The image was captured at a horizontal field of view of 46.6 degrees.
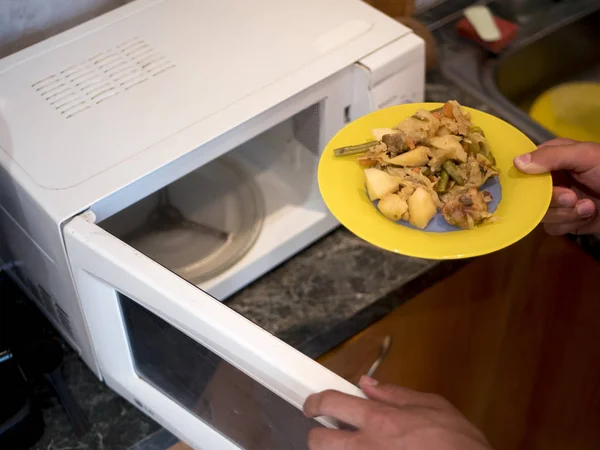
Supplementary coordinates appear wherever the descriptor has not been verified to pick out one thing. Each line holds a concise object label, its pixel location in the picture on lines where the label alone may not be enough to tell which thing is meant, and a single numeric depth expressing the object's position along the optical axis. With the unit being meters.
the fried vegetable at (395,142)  0.69
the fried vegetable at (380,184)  0.68
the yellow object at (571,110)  1.25
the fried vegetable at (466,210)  0.65
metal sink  1.14
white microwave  0.62
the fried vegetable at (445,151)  0.69
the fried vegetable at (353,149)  0.71
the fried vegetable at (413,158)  0.69
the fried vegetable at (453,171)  0.69
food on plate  0.66
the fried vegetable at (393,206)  0.66
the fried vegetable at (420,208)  0.66
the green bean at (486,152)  0.72
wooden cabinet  0.93
